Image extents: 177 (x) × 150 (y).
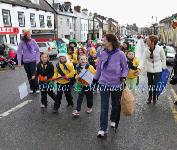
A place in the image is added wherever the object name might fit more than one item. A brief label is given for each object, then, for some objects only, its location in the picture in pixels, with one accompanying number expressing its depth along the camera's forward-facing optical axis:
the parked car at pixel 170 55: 21.23
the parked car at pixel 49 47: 26.77
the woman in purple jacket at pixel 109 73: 5.05
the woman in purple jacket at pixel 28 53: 9.00
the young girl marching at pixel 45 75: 7.34
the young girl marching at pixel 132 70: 7.77
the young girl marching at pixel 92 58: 9.99
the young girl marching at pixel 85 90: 6.67
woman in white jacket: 7.38
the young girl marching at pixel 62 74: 6.88
